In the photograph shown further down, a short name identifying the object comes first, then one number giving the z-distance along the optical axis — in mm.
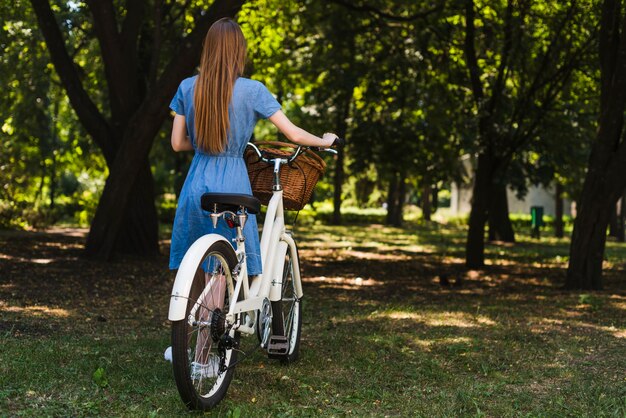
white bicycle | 4199
